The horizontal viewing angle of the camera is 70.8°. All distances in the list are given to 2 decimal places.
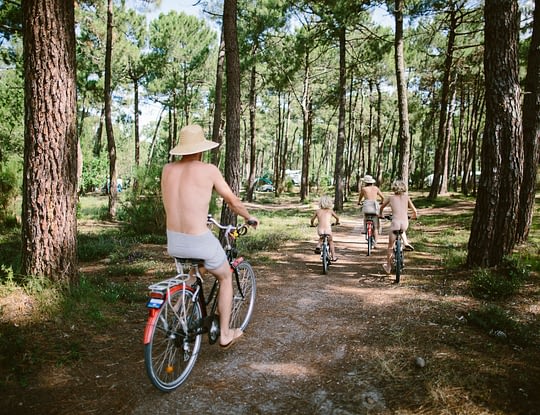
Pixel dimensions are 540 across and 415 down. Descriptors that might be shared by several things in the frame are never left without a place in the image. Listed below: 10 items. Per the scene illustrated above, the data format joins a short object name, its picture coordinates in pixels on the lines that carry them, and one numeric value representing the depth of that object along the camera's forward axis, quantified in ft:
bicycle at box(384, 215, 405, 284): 21.71
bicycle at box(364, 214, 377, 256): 30.32
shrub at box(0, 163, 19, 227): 35.86
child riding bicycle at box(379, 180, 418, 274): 22.68
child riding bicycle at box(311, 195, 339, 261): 24.61
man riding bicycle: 10.78
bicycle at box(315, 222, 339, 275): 24.14
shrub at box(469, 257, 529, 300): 18.01
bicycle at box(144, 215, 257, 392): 10.20
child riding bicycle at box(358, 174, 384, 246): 31.13
